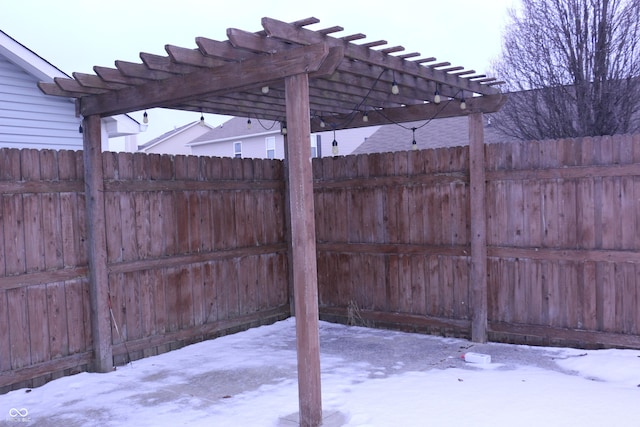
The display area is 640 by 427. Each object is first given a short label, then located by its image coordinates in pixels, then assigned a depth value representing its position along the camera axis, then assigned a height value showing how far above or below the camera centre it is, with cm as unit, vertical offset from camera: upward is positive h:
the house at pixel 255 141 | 2156 +226
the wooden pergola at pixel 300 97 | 421 +103
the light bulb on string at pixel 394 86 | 561 +102
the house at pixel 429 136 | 1482 +155
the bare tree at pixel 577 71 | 1164 +238
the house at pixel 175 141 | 3109 +335
